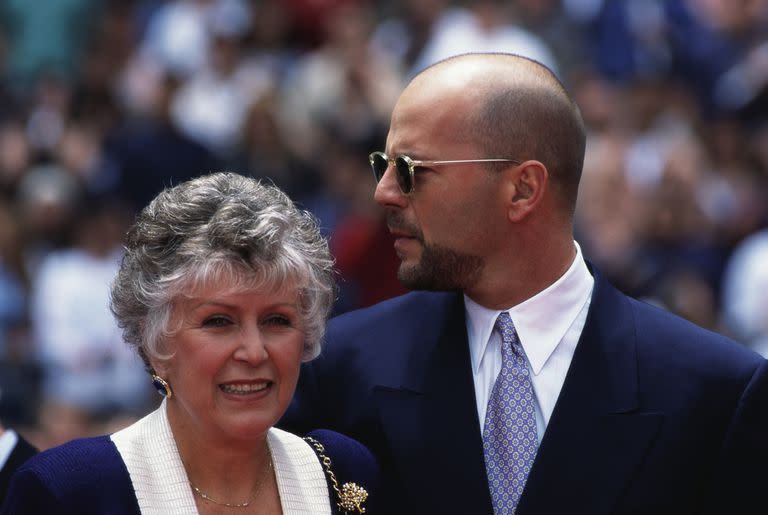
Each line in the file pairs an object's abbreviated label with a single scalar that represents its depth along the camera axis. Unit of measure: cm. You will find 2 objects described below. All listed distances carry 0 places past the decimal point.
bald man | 722
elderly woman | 664
